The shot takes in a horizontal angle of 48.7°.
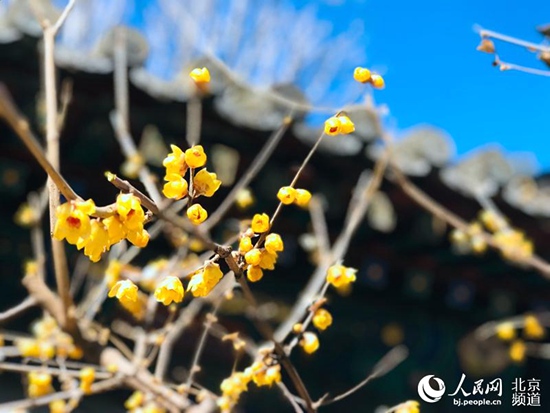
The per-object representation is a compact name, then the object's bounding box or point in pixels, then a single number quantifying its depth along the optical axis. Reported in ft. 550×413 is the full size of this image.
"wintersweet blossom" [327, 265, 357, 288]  3.47
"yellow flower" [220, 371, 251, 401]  3.99
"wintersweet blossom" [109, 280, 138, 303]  2.79
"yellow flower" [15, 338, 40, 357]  5.83
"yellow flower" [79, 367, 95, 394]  5.27
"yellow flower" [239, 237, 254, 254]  2.78
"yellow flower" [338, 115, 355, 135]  2.89
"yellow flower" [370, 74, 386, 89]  3.26
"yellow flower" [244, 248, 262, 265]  2.73
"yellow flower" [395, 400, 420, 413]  4.01
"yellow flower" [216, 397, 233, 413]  4.42
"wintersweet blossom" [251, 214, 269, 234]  2.74
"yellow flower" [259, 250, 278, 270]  2.83
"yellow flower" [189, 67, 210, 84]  2.97
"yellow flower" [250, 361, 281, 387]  3.61
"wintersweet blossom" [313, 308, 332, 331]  3.66
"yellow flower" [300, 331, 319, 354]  3.74
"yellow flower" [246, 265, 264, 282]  2.84
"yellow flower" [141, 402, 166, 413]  5.11
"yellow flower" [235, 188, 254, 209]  5.60
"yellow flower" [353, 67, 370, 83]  3.17
